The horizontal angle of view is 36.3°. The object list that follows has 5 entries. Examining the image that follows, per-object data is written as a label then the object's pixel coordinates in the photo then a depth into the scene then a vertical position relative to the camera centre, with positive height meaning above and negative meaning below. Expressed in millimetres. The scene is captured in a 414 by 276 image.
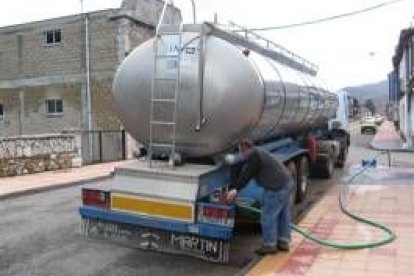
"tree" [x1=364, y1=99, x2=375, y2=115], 94012 +329
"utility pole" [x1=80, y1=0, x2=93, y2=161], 28641 +1284
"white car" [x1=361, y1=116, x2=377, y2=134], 59025 -1814
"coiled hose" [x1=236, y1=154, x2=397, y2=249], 8336 -1812
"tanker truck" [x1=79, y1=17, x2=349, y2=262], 7656 -371
